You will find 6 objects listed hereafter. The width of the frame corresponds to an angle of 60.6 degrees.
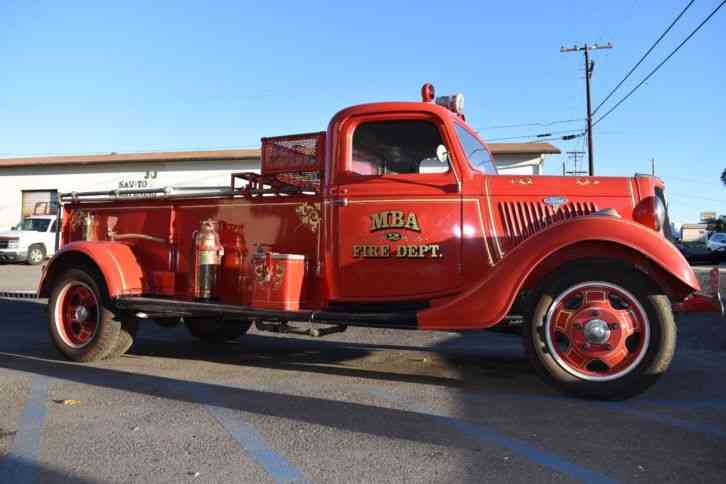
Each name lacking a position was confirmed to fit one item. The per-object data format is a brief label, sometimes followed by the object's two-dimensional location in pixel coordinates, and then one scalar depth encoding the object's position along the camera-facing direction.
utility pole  26.55
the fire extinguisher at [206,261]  5.53
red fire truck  4.20
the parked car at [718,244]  24.19
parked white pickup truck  21.75
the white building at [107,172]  27.42
